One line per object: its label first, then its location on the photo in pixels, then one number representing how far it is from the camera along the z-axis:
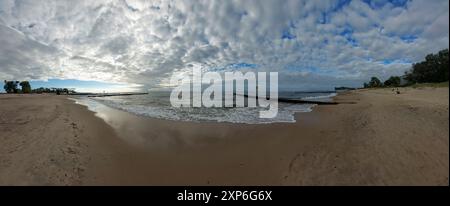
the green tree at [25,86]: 95.62
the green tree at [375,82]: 99.81
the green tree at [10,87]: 93.44
